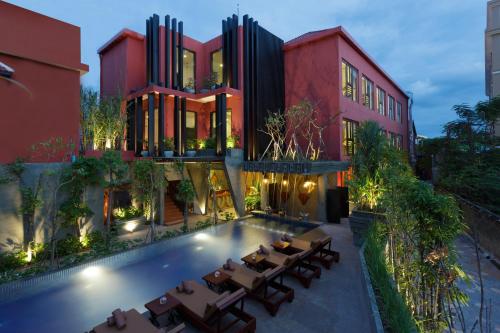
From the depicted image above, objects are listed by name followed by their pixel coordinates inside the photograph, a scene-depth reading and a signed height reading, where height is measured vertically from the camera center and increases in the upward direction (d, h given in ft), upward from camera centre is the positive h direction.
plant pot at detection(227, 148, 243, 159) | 44.73 +2.51
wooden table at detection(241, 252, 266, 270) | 23.98 -8.75
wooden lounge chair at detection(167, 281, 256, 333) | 16.25 -9.42
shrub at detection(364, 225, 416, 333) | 13.03 -7.55
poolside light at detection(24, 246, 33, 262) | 27.32 -9.15
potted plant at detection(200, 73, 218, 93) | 50.72 +17.09
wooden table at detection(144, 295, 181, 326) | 16.87 -9.27
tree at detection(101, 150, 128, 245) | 31.35 +0.02
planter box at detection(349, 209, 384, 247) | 29.50 -6.62
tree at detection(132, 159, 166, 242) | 33.95 -1.25
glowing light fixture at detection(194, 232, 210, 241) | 35.99 -9.65
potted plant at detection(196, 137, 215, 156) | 47.25 +3.86
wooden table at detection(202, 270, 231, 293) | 20.57 -9.02
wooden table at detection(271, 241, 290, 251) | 27.63 -8.43
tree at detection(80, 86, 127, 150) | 42.32 +7.99
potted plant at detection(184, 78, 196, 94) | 50.75 +16.43
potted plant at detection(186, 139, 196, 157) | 51.53 +4.72
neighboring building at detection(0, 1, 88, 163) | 27.27 +10.16
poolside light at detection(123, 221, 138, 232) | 39.91 -8.99
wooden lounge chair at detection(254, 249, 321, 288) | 22.70 -9.11
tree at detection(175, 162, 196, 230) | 35.57 -3.35
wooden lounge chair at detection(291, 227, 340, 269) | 26.01 -9.10
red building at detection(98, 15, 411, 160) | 47.83 +17.19
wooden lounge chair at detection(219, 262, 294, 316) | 19.12 -9.29
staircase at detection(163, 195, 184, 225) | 47.39 -8.72
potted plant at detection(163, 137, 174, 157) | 45.65 +3.94
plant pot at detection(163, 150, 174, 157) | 45.21 +2.54
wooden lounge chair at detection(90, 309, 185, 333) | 14.78 -9.23
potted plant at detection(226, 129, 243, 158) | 45.70 +4.23
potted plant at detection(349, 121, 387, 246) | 30.76 -1.52
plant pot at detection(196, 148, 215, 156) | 47.14 +2.79
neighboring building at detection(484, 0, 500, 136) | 64.23 +31.27
